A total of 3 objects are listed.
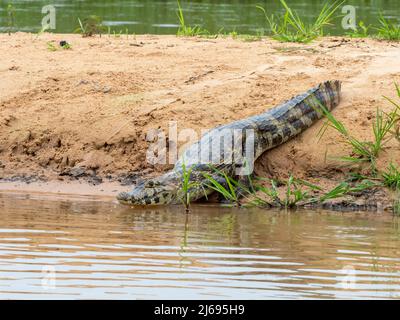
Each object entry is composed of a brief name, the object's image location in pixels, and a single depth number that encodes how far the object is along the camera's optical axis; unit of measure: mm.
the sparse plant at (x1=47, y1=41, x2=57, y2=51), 10116
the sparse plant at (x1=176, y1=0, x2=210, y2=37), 10867
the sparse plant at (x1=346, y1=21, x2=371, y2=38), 10586
